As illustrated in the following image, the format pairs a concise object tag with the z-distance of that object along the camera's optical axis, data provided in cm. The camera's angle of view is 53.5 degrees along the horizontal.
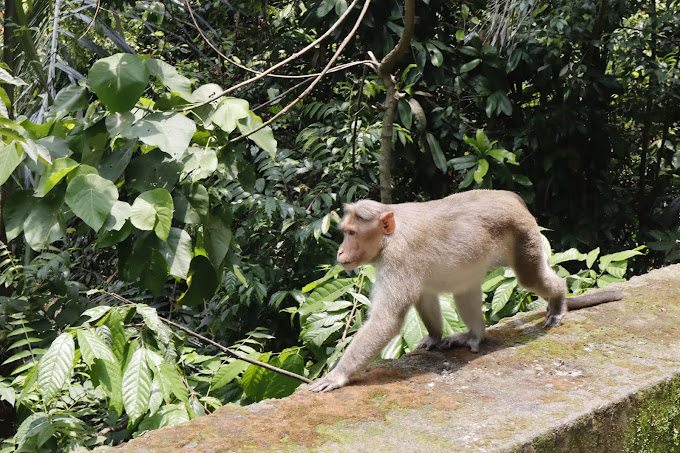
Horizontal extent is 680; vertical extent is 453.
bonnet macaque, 337
